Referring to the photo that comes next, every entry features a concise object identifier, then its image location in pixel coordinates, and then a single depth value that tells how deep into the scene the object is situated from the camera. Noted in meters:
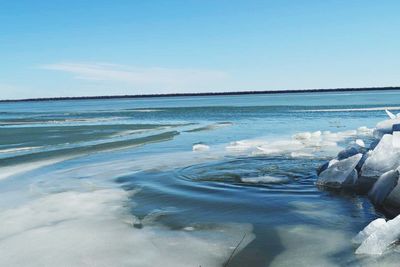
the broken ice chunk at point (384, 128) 10.20
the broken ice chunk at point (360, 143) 9.80
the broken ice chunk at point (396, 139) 6.86
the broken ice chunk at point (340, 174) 7.24
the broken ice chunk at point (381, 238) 4.30
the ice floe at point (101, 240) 4.40
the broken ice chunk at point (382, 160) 6.75
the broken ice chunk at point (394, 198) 5.79
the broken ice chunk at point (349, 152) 8.45
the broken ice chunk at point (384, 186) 6.10
